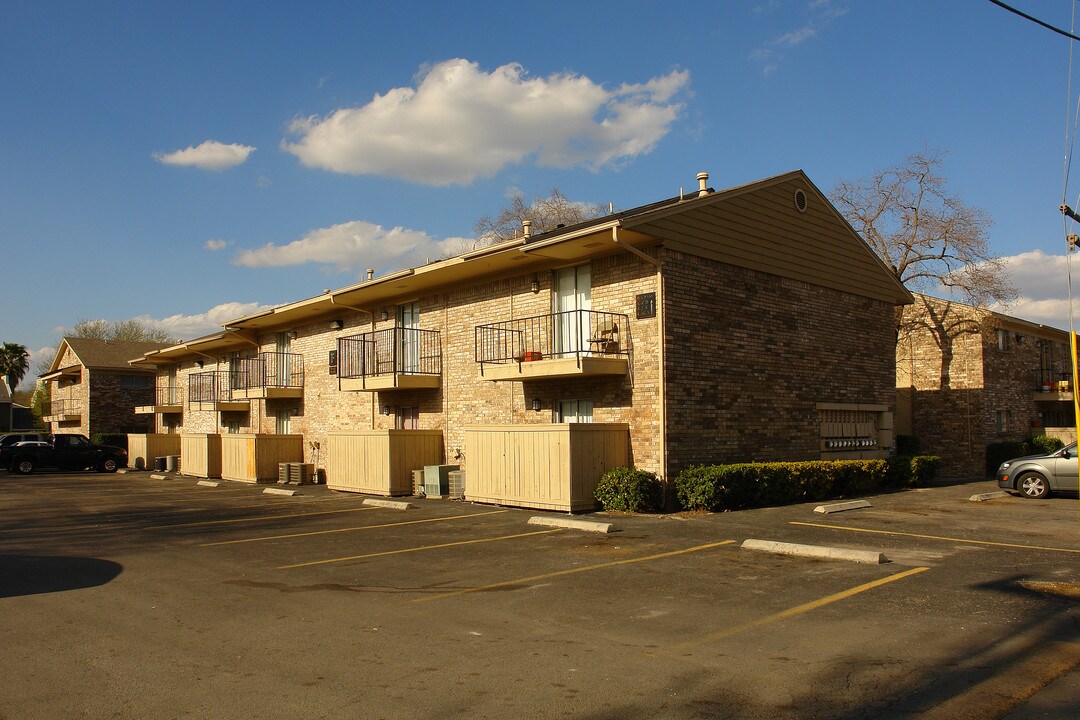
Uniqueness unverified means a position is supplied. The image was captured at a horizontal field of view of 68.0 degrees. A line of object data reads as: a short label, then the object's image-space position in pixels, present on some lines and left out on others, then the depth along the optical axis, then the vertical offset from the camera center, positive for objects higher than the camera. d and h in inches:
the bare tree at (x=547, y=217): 1641.2 +386.8
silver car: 657.0 -66.3
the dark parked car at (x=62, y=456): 1314.0 -72.0
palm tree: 2628.0 +169.3
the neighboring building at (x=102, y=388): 1764.3 +53.4
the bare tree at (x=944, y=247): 1176.8 +228.3
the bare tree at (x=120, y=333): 2586.1 +257.7
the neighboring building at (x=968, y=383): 1058.1 +18.2
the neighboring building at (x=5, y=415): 2315.5 -5.1
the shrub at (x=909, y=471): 771.4 -72.0
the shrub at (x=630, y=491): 572.4 -64.3
